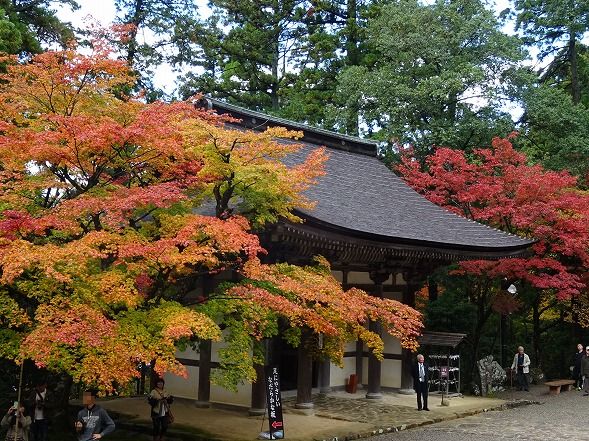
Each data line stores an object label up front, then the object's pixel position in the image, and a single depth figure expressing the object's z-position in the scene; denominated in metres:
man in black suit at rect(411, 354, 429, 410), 15.43
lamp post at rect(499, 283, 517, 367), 20.91
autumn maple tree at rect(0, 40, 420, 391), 8.93
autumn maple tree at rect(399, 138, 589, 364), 19.23
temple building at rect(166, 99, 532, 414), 13.71
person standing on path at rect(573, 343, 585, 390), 20.77
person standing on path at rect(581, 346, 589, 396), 19.33
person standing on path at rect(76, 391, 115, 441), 8.45
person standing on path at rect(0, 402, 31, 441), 10.06
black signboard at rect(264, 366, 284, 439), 11.70
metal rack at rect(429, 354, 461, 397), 17.67
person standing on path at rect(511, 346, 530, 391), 20.27
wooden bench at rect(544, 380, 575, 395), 19.97
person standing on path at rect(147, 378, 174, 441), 11.62
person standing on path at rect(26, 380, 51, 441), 10.95
